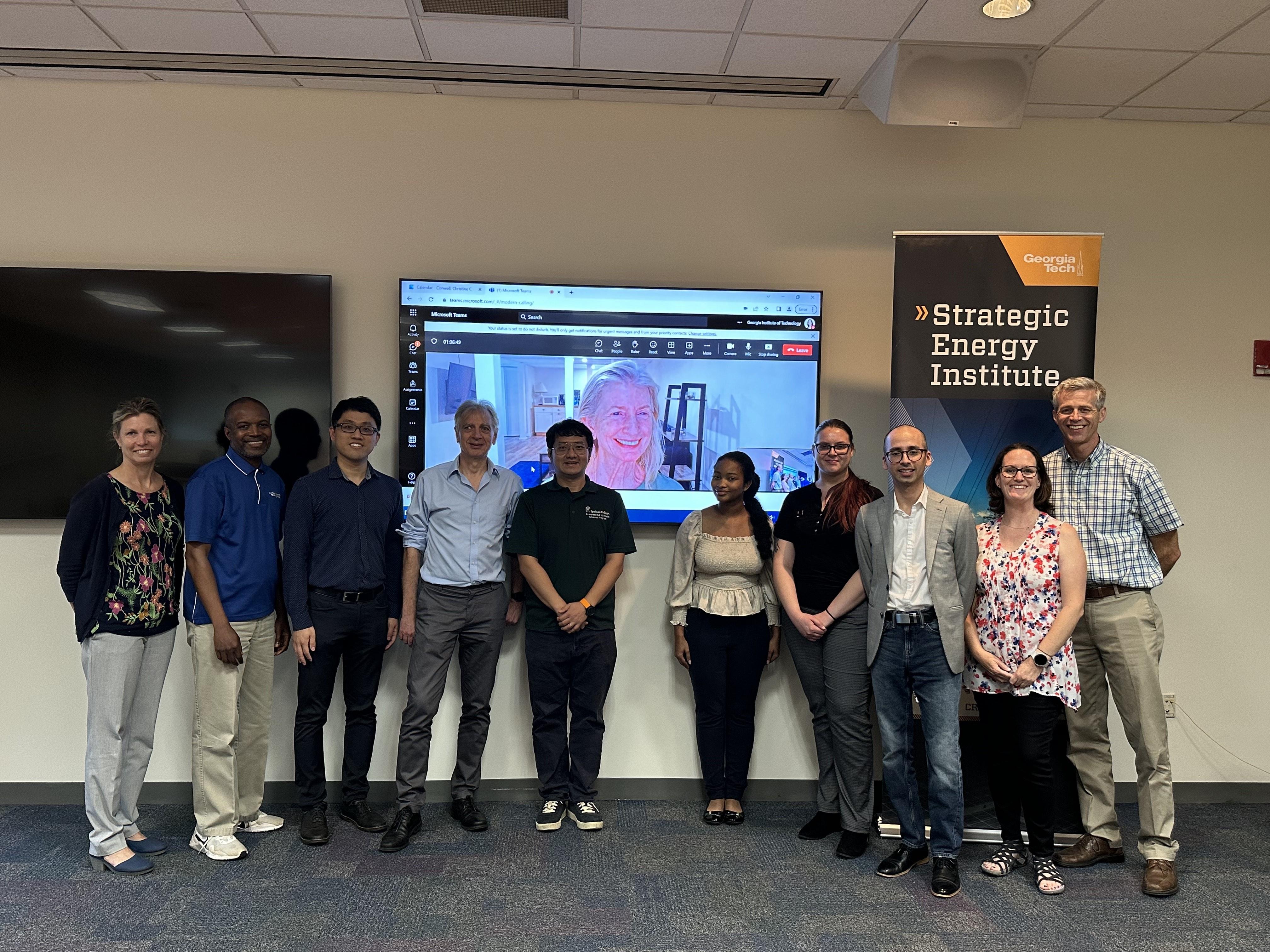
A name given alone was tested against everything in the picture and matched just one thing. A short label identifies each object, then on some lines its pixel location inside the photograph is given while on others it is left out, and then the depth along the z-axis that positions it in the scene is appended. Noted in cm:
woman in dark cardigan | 312
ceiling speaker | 353
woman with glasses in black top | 347
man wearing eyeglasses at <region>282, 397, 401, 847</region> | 349
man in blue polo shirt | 329
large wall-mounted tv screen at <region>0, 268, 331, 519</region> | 381
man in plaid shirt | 329
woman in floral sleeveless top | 308
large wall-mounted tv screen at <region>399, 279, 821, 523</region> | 394
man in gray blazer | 314
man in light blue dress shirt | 362
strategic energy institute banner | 369
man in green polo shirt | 366
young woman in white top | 372
